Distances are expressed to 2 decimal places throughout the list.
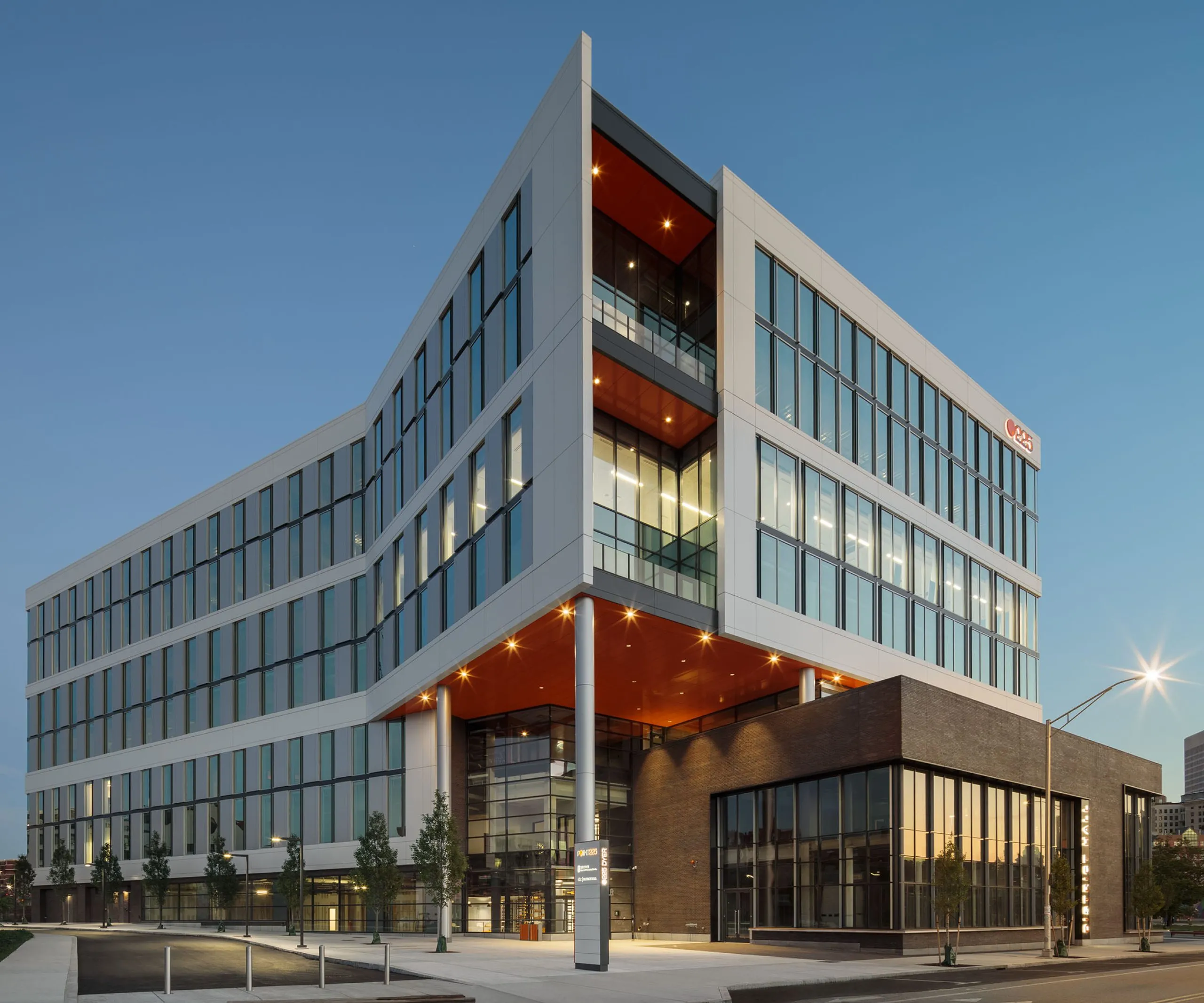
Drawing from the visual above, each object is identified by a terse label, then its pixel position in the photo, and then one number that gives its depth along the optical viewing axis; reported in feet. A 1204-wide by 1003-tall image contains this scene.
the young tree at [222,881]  201.16
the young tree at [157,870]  221.46
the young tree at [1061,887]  137.49
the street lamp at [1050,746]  111.45
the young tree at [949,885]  118.93
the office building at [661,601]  127.44
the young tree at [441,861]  135.74
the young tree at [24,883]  292.81
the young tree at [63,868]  260.62
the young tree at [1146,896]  163.73
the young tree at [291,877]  172.24
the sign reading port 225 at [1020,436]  210.59
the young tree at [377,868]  152.15
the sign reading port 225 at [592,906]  100.68
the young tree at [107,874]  237.66
